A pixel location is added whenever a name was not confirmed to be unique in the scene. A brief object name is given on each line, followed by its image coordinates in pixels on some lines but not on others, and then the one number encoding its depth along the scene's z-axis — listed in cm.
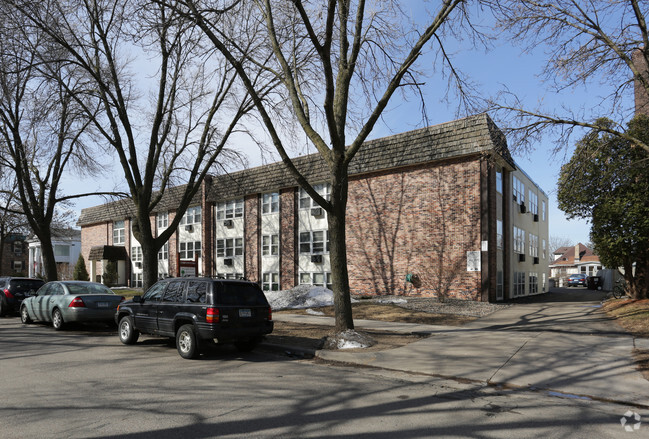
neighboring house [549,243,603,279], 6720
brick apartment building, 1922
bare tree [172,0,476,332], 981
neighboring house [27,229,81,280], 4962
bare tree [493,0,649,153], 1046
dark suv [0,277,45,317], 1759
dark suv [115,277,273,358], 868
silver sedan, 1283
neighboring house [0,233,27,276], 6800
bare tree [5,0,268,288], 1498
